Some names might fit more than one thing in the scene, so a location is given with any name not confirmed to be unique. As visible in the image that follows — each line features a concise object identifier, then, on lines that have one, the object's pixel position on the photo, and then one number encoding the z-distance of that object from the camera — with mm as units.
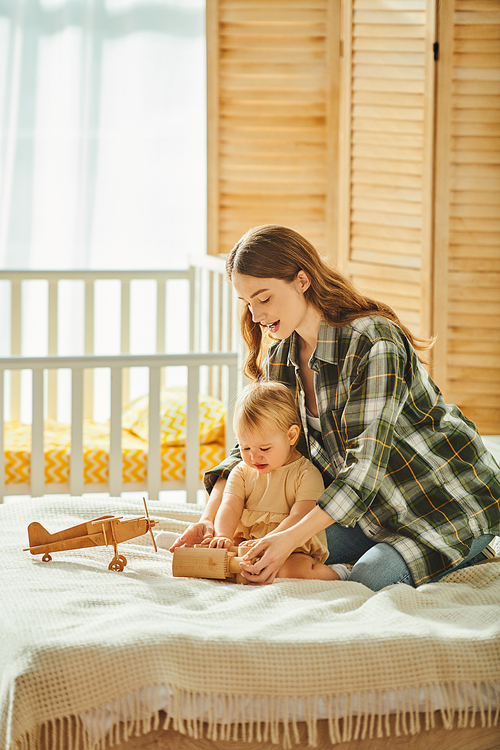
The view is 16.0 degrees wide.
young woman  3162
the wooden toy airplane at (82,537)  3175
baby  3274
